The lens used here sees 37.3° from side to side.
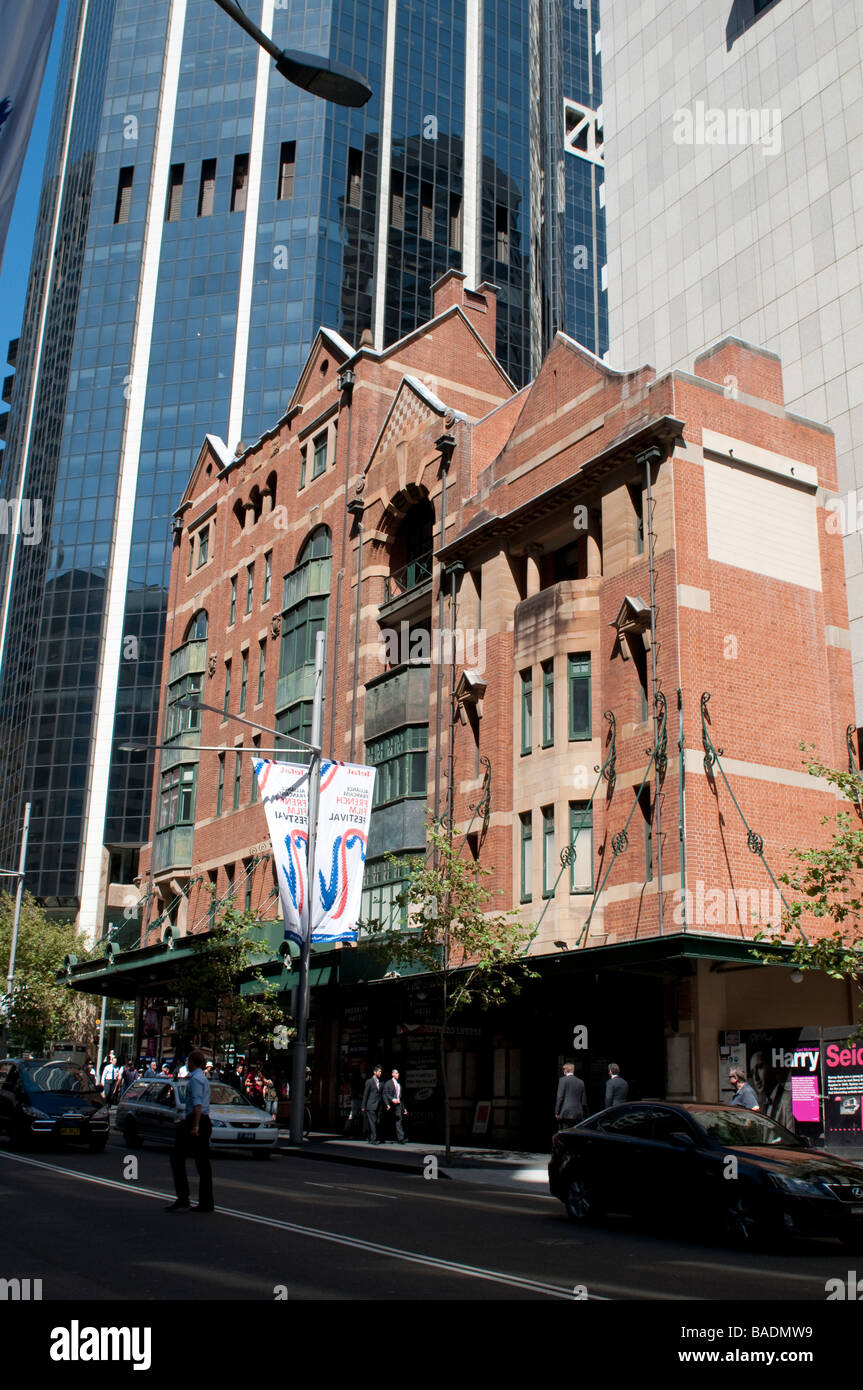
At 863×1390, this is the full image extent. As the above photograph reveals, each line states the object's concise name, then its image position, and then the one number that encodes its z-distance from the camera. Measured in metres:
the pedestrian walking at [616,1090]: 21.47
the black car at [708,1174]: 11.44
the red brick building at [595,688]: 25.11
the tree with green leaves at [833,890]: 18.94
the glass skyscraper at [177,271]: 95.06
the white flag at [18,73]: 5.73
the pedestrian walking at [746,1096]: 18.58
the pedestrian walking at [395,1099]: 28.80
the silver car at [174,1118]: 23.08
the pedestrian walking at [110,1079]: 41.94
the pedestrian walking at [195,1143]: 13.20
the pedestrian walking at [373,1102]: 28.56
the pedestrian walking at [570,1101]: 22.00
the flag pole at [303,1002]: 27.27
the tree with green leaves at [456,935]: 24.58
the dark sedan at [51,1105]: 22.95
